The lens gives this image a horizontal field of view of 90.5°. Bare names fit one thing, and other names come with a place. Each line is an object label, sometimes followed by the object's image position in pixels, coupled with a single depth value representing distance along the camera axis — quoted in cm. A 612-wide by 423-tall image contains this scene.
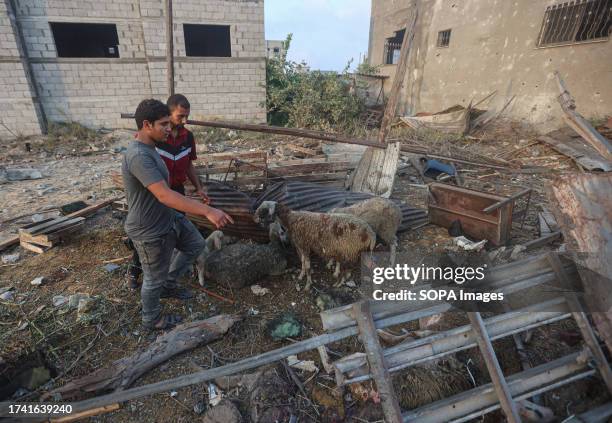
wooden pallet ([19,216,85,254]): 413
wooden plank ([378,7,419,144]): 503
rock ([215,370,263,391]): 247
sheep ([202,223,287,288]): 353
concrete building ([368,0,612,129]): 814
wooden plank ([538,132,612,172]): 707
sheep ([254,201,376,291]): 362
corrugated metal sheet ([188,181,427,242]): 407
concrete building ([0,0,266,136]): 979
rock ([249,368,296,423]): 223
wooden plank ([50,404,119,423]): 216
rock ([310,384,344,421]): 227
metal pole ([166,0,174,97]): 572
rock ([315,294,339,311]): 333
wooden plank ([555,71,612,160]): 330
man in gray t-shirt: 227
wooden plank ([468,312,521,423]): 190
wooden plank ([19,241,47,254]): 411
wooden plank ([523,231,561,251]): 407
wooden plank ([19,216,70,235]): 418
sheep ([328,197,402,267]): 411
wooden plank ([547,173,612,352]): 224
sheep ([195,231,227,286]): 360
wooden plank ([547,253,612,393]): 213
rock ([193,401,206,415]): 231
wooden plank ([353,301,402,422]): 187
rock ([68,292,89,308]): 326
